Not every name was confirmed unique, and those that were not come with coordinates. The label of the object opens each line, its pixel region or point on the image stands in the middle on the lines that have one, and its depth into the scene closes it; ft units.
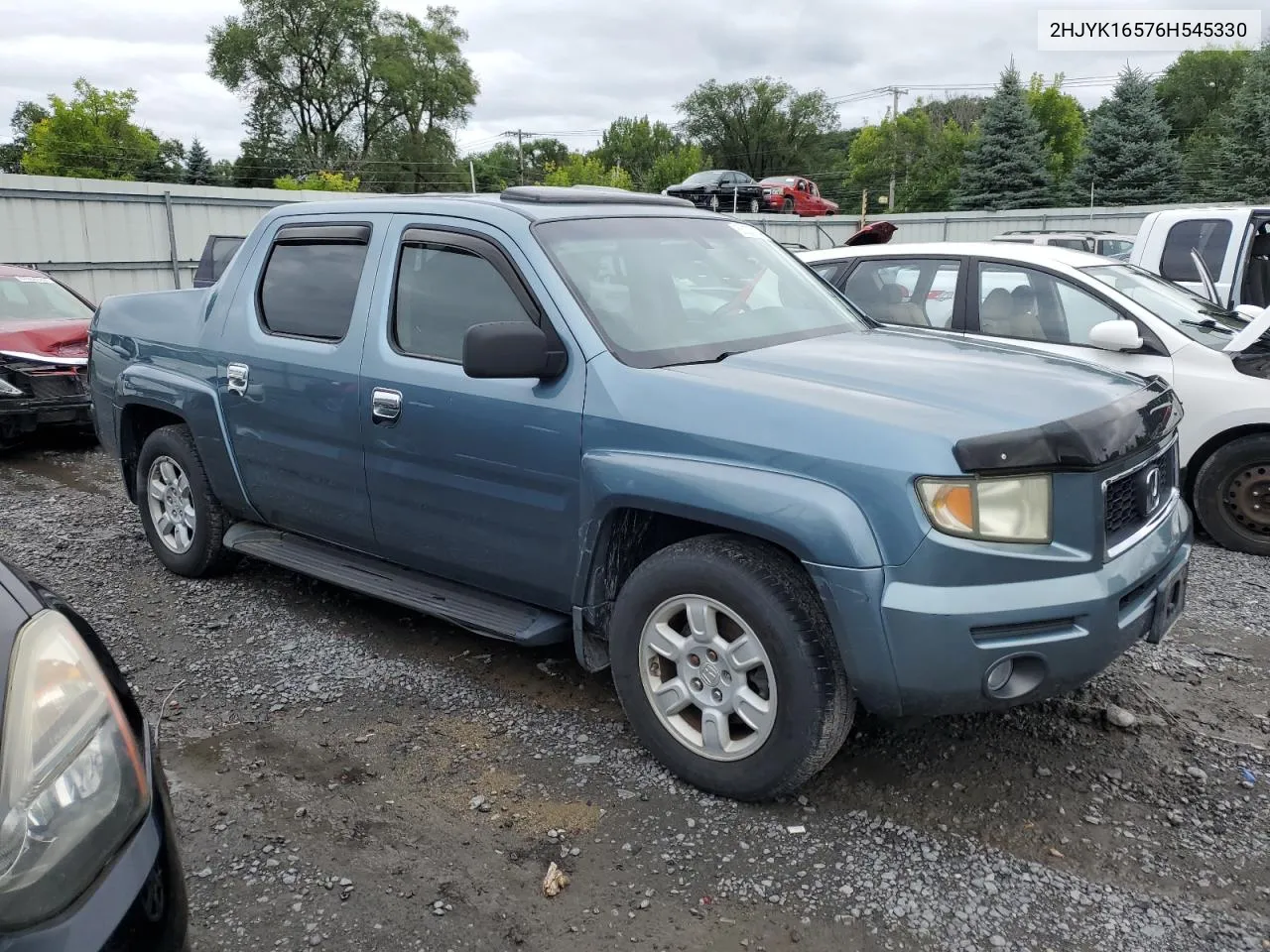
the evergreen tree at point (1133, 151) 112.57
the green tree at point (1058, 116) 196.85
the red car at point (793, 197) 115.03
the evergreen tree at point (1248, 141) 103.19
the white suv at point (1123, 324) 18.35
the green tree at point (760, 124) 264.93
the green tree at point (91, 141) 196.95
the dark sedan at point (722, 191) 111.34
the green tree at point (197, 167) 190.70
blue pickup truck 8.90
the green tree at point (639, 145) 288.51
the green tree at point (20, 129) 251.46
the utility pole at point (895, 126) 181.70
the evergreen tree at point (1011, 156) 118.11
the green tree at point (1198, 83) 203.72
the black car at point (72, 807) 5.01
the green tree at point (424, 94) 196.13
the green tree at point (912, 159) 176.24
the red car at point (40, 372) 26.96
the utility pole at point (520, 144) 263.29
